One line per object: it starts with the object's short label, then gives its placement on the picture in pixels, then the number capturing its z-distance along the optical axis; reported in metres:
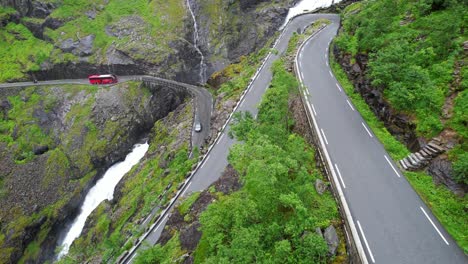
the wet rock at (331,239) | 15.68
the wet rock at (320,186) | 19.69
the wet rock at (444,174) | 18.35
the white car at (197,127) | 43.78
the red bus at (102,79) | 61.31
